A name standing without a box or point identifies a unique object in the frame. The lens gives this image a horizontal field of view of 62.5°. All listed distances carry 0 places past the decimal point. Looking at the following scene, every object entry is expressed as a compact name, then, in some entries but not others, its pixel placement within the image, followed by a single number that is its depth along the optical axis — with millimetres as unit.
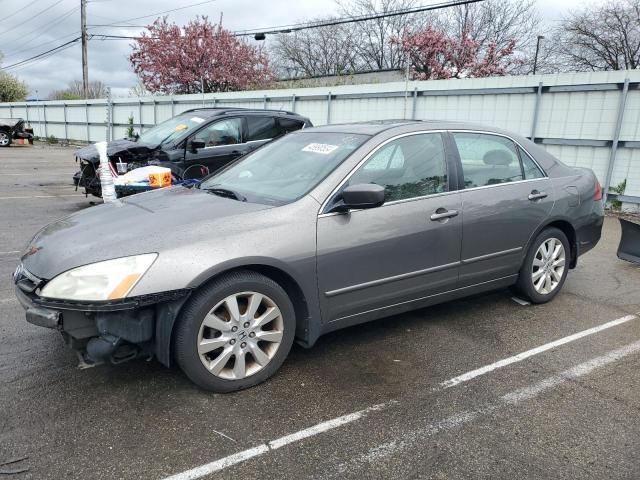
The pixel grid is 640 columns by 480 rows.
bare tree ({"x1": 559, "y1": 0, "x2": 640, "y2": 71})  30812
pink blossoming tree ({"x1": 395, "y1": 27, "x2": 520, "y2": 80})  27266
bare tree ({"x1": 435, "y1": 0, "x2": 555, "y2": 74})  33344
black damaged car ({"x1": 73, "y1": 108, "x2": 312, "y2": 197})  8188
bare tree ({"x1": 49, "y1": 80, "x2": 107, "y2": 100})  52125
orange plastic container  6336
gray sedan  2844
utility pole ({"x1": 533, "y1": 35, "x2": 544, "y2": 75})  32506
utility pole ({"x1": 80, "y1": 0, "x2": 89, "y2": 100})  33812
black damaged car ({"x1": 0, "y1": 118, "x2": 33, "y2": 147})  25594
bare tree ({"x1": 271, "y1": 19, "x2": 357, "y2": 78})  39469
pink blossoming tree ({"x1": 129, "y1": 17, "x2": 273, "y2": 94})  27844
